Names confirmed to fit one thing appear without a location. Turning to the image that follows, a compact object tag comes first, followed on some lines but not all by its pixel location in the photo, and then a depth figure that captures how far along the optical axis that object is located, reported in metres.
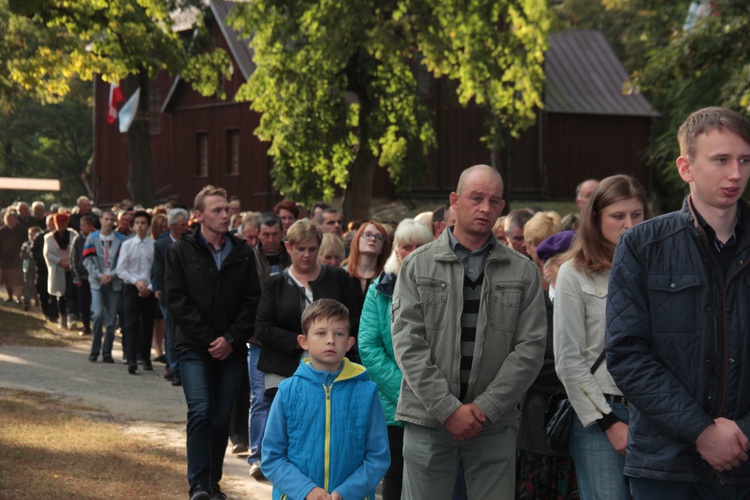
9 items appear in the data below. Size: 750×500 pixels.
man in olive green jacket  8.22
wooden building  66.70
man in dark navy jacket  6.08
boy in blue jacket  7.97
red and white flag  55.43
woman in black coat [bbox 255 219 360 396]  12.55
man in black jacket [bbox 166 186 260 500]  12.33
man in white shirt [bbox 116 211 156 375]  23.42
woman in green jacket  10.39
